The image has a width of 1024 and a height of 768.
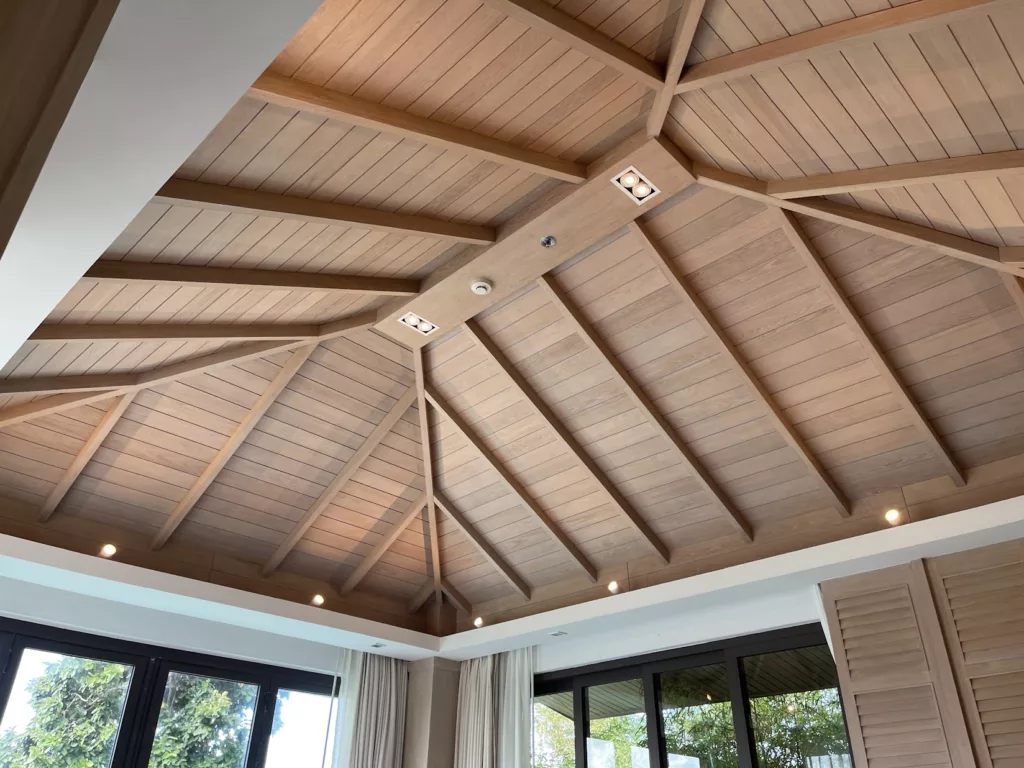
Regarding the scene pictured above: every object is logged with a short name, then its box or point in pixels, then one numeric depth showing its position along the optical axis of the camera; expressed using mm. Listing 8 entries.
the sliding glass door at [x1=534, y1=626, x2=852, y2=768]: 4348
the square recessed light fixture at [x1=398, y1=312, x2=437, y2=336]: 4152
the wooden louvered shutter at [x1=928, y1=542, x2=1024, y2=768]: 3512
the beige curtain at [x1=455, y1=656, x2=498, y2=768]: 5535
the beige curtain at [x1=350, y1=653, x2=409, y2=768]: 5570
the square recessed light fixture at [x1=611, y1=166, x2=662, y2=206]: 3324
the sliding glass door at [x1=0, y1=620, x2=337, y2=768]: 4555
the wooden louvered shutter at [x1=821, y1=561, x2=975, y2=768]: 3680
